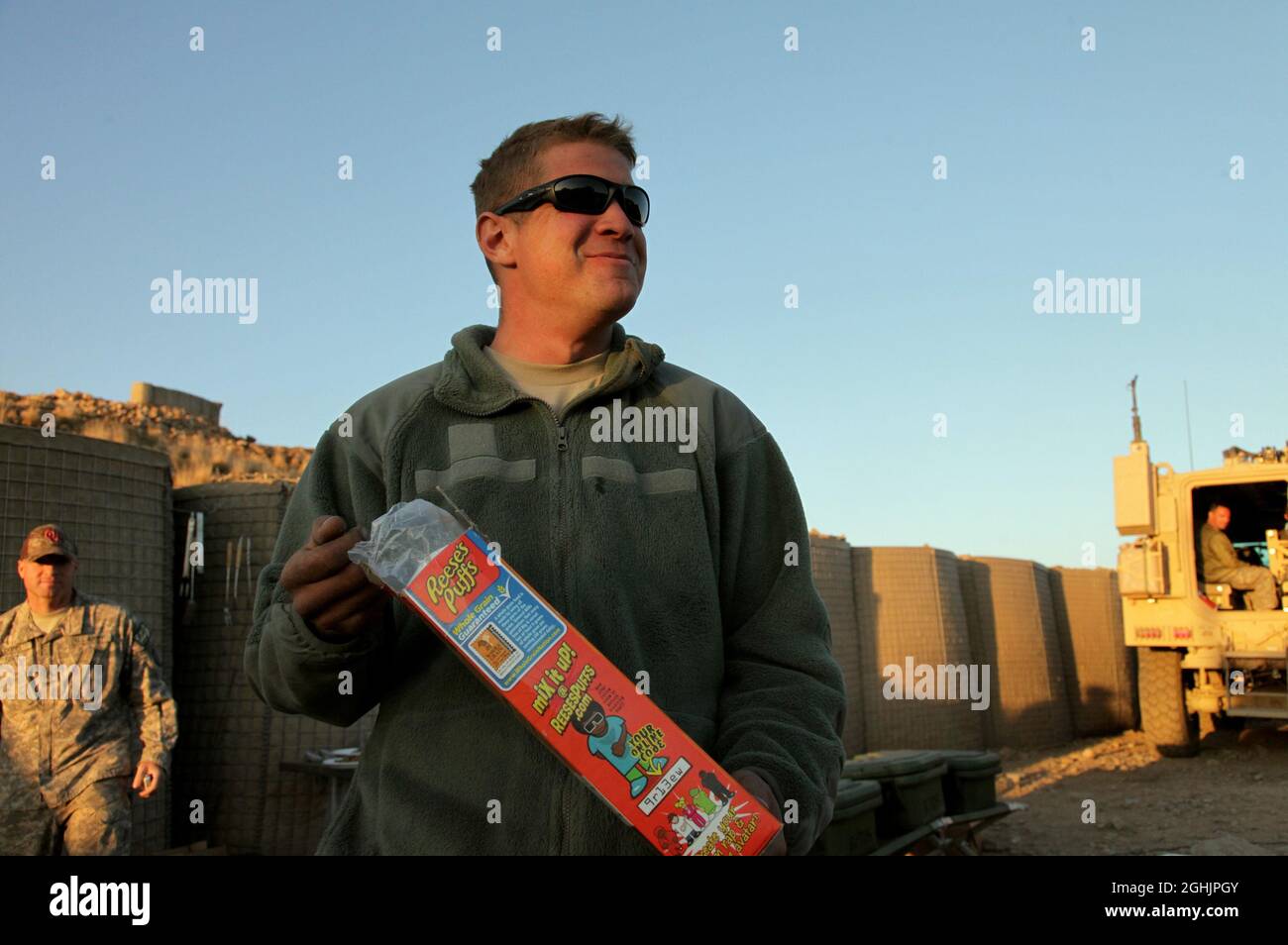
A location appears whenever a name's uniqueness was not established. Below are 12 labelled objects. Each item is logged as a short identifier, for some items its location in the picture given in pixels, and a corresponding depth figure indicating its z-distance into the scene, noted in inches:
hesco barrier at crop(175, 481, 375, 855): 251.4
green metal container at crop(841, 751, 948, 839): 257.1
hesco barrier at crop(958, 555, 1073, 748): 479.5
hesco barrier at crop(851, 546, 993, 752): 406.6
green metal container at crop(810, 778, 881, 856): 222.8
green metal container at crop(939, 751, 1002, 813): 285.1
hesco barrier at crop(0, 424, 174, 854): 213.2
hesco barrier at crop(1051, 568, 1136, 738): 536.4
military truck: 390.0
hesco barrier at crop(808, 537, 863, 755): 390.0
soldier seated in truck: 393.1
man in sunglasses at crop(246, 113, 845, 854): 60.1
